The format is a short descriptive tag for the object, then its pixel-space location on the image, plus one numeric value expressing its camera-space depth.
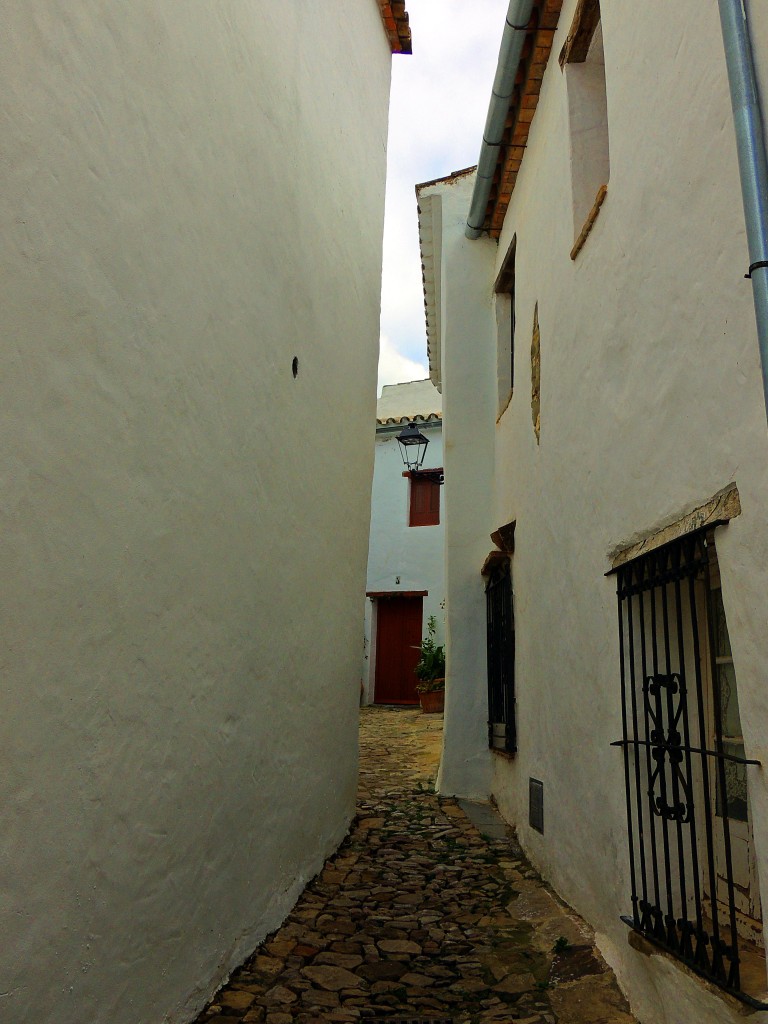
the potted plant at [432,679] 12.16
